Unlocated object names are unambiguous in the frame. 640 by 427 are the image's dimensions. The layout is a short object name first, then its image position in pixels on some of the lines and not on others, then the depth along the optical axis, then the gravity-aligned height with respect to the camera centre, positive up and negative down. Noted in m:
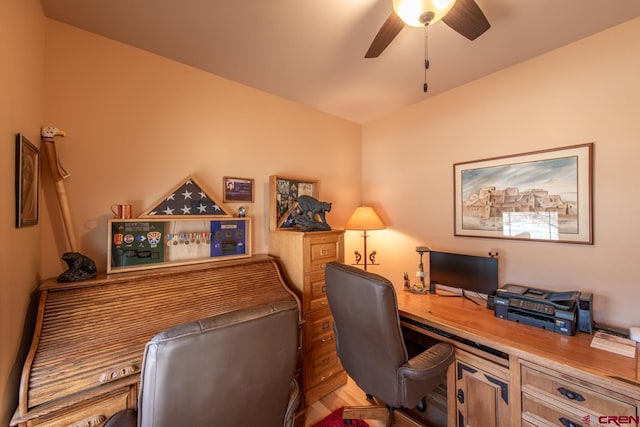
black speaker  1.52 -0.63
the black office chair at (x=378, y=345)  1.34 -0.78
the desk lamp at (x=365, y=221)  2.72 -0.10
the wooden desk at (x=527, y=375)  1.16 -0.87
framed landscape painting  1.73 +0.12
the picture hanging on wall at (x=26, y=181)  1.08 +0.15
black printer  1.52 -0.63
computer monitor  1.98 -0.51
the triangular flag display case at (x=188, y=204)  1.80 +0.07
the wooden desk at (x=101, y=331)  1.04 -0.61
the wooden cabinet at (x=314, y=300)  2.03 -0.74
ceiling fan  1.11 +0.98
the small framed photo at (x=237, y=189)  2.16 +0.21
